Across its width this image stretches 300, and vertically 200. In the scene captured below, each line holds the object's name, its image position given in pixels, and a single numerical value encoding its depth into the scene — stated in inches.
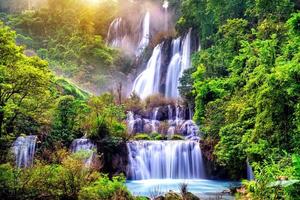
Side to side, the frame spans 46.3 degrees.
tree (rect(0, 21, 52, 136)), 426.3
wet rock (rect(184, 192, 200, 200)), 429.3
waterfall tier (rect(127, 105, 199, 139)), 949.4
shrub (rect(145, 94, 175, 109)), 1117.7
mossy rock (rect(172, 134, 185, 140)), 888.3
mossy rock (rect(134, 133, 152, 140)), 890.8
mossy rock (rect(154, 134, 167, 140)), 899.2
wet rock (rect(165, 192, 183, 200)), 418.8
